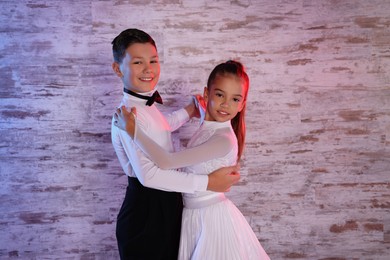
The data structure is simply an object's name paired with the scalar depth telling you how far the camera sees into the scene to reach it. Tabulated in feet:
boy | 6.20
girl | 6.12
